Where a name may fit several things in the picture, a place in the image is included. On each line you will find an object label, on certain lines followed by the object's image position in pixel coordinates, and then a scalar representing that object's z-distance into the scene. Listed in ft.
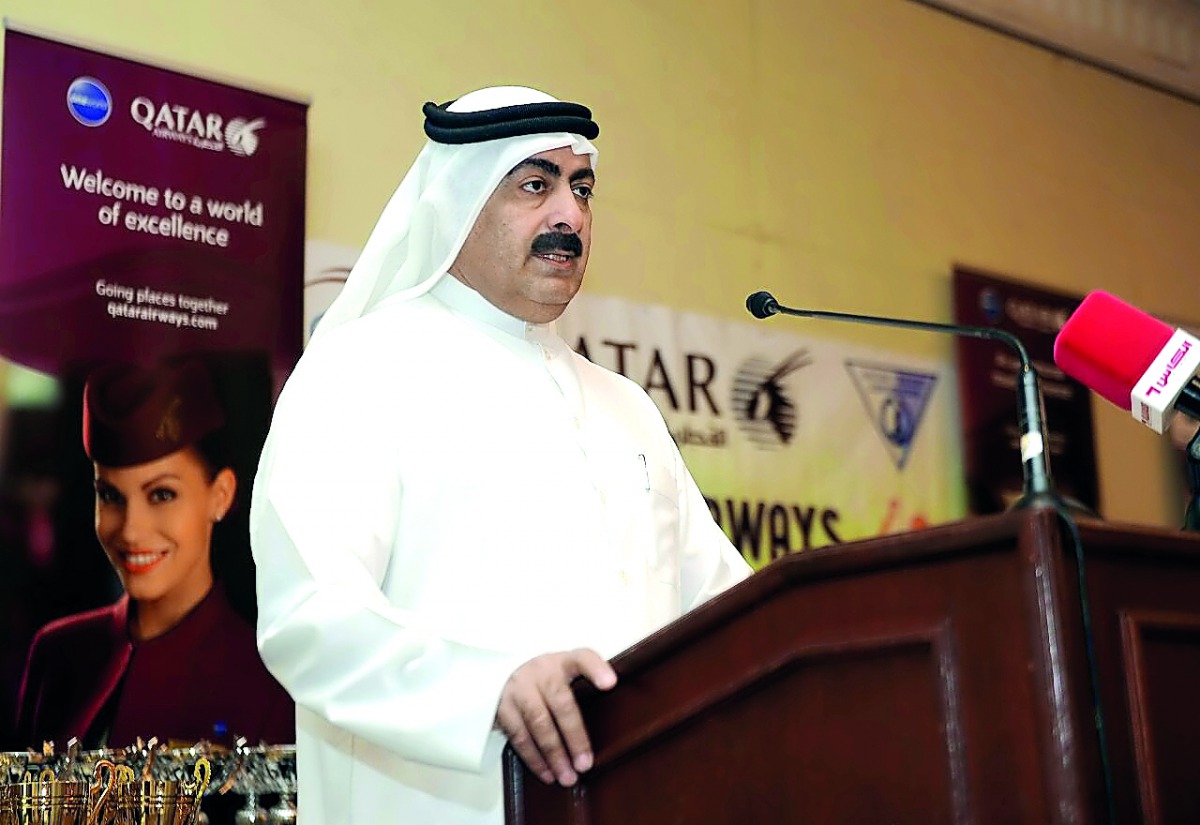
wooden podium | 3.91
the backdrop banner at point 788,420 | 14.33
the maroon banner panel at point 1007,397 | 16.88
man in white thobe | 5.55
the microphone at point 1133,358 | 5.44
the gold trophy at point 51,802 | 8.30
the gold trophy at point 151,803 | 8.52
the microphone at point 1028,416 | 4.29
